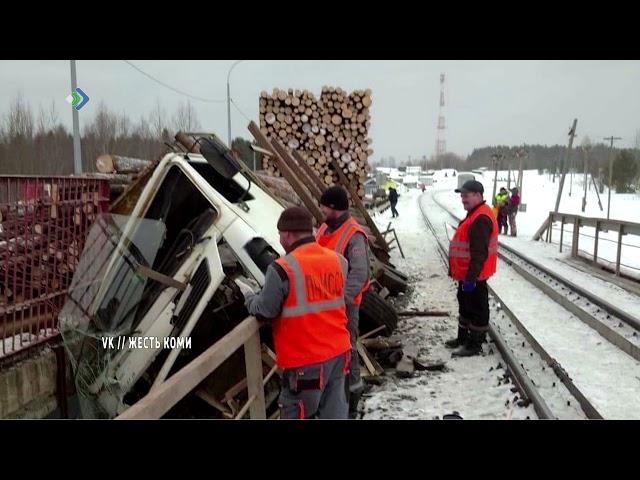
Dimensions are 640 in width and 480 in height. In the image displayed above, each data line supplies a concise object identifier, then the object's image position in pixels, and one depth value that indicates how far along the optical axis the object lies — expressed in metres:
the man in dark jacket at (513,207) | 18.30
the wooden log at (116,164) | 7.37
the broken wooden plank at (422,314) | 7.91
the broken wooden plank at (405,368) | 5.48
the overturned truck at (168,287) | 4.45
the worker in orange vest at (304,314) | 2.78
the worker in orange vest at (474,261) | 5.70
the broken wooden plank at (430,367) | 5.68
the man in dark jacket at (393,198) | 28.17
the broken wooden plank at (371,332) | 6.01
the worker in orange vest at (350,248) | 4.16
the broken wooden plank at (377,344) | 5.86
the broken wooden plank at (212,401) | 4.27
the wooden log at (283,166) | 6.82
